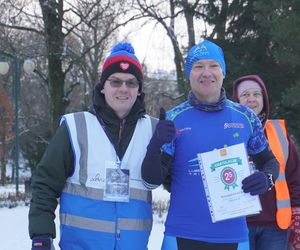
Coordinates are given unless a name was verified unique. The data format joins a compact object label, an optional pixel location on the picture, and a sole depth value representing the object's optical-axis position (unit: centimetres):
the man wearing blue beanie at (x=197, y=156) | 291
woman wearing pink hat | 366
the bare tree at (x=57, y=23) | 1633
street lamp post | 1748
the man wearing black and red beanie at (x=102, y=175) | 285
